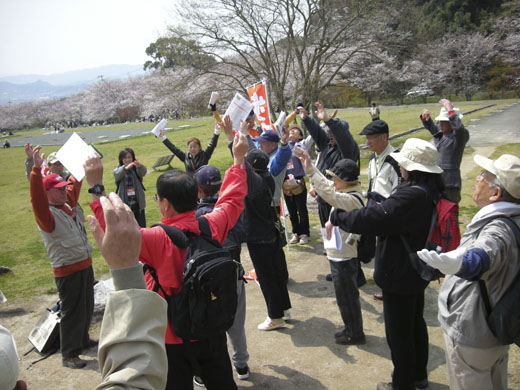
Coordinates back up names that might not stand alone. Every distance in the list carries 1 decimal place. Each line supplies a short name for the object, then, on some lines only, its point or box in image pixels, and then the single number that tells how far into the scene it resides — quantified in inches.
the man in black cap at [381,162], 165.2
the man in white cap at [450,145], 234.2
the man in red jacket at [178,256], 88.0
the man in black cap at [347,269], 141.4
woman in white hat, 107.3
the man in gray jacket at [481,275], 84.4
